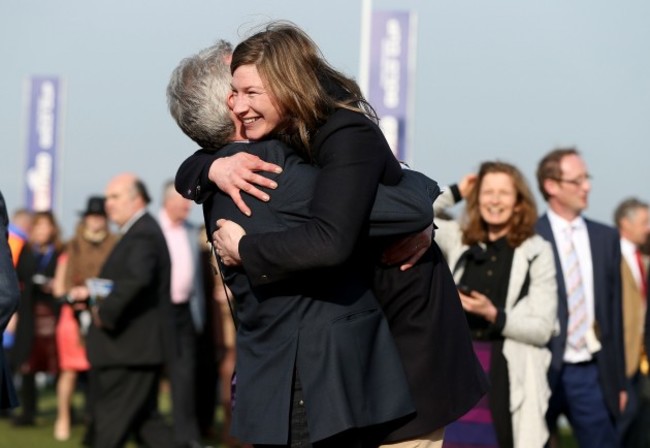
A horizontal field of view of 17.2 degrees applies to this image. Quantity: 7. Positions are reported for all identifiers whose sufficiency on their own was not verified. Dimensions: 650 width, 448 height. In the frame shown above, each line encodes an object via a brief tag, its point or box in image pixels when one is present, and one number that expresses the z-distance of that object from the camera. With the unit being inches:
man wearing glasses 457.7
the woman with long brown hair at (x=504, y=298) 402.6
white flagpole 730.1
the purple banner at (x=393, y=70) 709.6
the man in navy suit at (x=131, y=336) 561.5
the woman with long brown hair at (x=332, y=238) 224.3
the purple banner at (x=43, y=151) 1065.7
